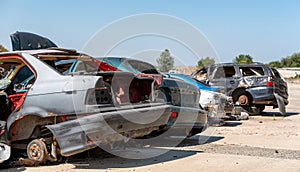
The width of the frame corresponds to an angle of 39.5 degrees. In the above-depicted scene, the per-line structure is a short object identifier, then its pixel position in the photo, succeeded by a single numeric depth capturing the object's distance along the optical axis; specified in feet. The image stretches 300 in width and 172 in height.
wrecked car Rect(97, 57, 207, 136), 25.45
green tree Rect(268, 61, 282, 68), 330.59
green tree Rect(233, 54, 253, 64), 241.35
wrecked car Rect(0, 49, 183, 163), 19.16
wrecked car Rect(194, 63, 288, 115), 49.49
